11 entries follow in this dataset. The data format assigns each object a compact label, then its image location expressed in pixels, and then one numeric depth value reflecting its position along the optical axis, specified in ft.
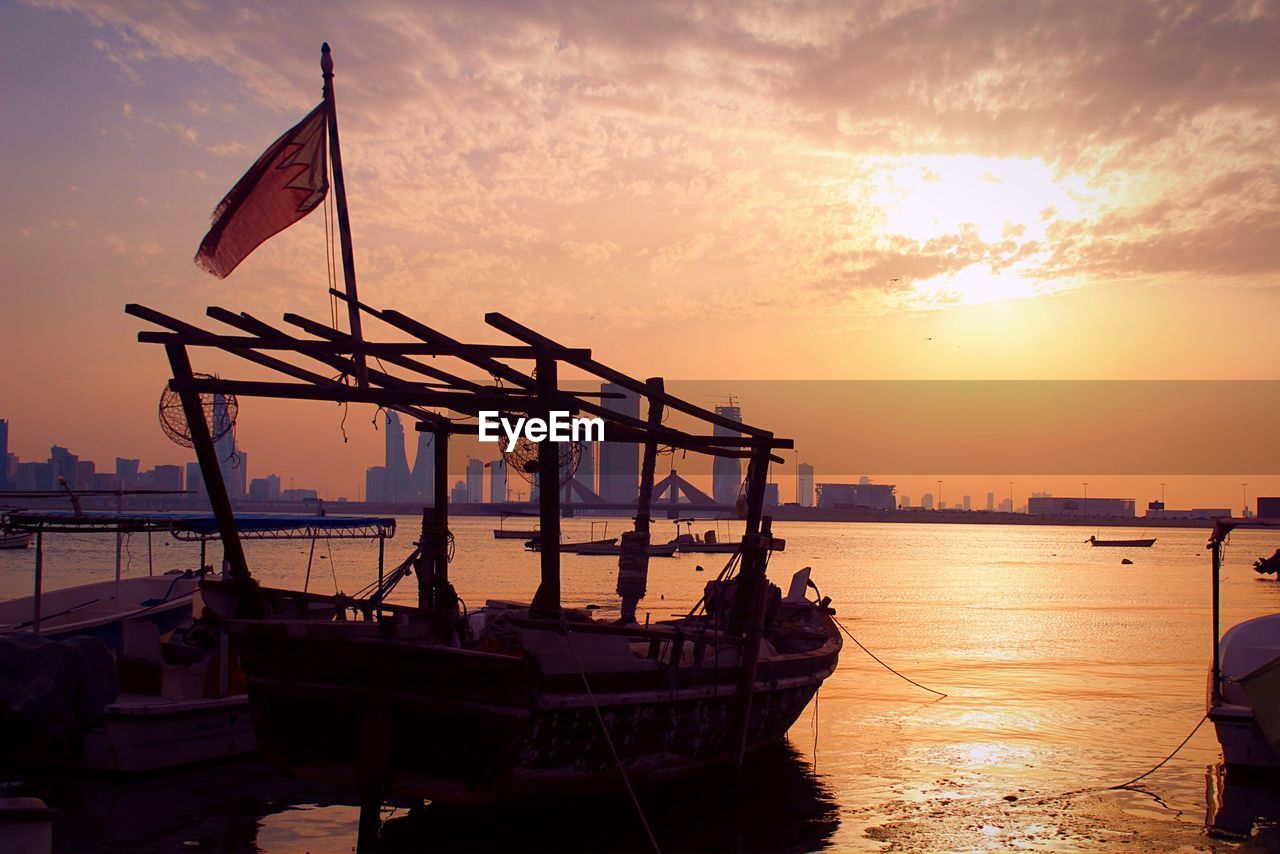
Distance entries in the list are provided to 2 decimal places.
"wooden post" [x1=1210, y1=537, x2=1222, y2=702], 50.90
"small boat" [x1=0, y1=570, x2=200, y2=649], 55.31
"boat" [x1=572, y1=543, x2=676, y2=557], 308.85
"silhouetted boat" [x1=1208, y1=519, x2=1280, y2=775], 46.42
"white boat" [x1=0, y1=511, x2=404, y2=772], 45.14
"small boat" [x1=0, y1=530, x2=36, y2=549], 283.07
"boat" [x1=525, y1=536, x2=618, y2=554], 309.16
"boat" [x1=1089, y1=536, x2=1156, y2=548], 445.09
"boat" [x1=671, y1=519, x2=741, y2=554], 338.95
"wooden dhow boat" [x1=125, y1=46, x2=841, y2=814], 34.06
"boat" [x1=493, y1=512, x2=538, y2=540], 443.32
